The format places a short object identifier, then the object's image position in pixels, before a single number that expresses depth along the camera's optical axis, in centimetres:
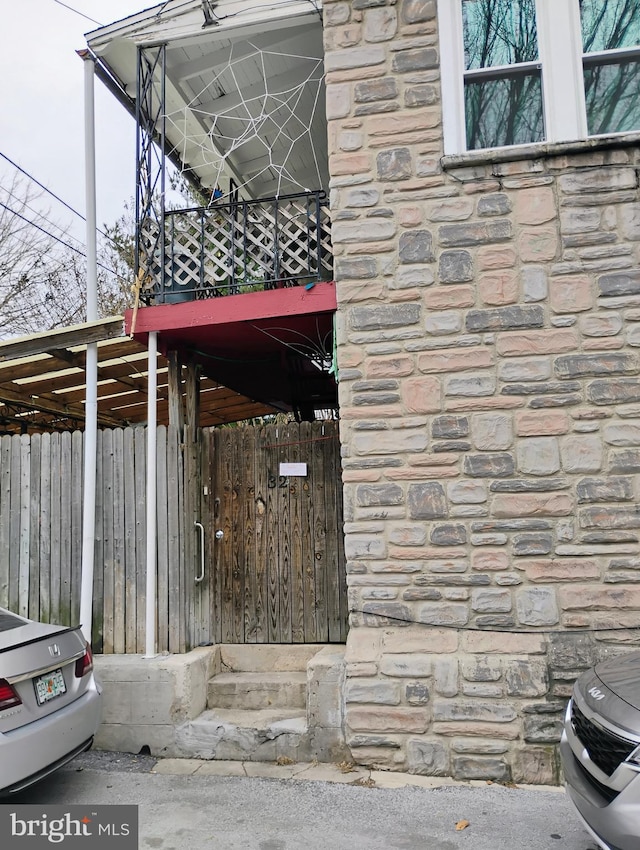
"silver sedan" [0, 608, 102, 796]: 368
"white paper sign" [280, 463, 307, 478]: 596
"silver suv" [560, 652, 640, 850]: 270
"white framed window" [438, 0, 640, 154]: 502
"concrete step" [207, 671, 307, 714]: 543
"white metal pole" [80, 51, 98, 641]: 555
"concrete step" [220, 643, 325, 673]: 575
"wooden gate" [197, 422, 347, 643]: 588
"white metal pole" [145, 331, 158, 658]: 542
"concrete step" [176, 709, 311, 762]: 493
